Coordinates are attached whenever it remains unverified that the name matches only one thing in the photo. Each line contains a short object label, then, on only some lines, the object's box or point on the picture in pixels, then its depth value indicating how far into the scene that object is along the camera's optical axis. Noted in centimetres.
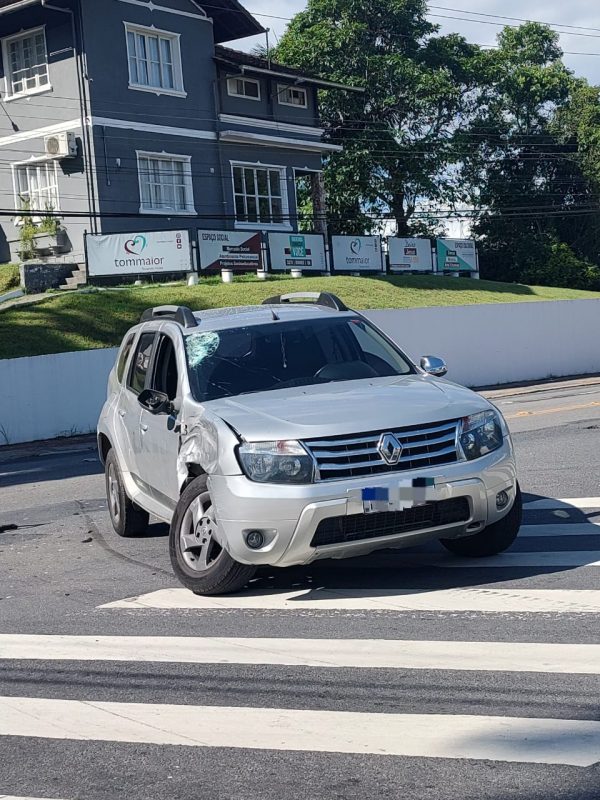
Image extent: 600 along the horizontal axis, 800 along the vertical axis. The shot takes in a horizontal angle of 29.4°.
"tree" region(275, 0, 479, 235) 5012
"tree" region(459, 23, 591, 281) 5572
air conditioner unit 3441
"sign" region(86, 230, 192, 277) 3312
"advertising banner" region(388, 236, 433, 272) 4131
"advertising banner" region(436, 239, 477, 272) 4424
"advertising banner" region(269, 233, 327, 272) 3738
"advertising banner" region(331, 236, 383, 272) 3953
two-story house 3475
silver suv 659
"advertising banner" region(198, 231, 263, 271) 3516
